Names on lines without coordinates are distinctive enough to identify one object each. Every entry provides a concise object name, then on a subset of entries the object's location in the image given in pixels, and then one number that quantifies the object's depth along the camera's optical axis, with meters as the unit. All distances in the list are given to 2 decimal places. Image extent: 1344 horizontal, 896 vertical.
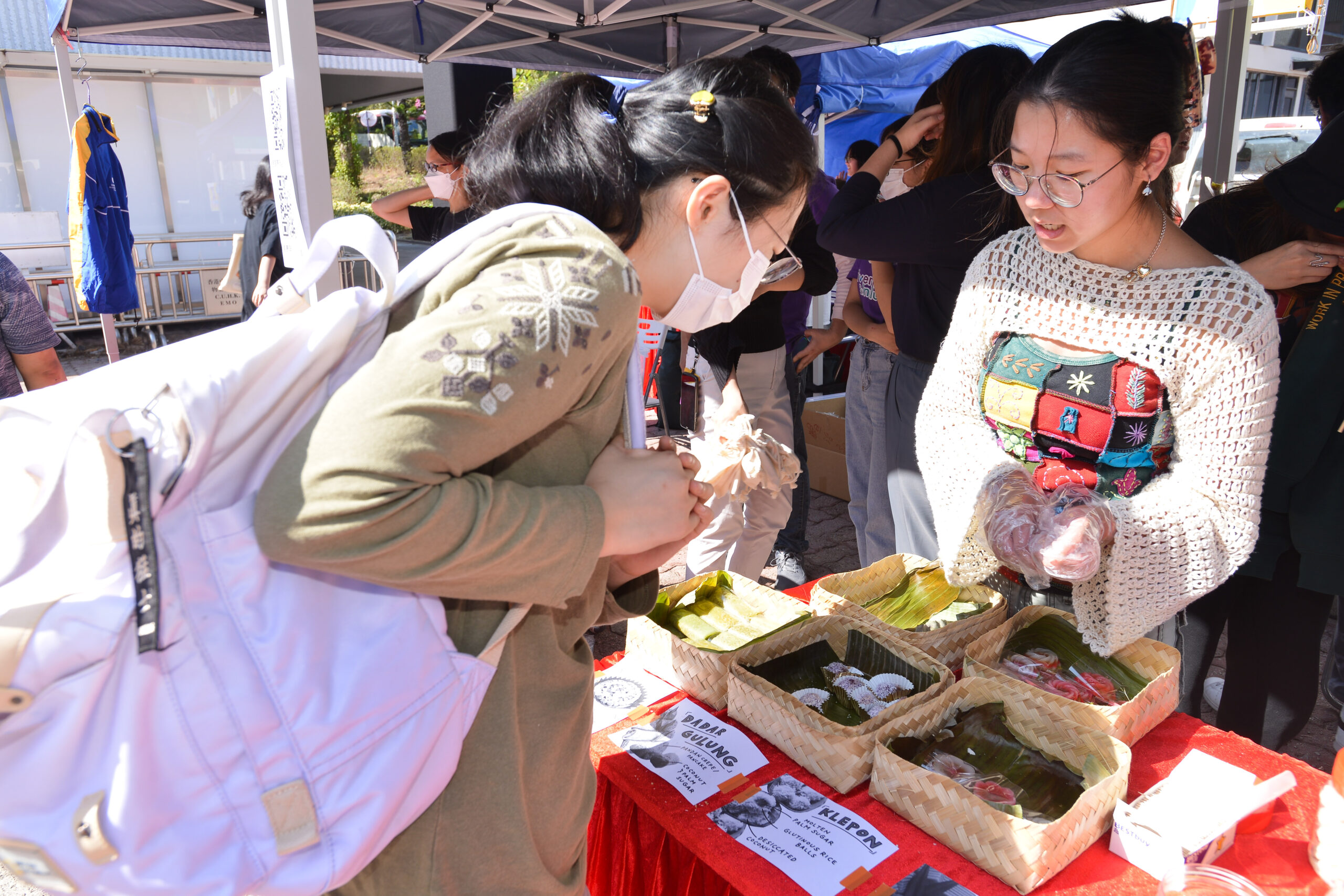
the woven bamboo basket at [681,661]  1.60
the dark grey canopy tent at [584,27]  3.95
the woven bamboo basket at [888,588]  1.68
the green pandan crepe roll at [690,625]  1.80
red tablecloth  1.17
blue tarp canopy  7.68
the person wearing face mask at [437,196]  3.48
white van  3.96
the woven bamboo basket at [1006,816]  1.13
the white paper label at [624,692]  1.60
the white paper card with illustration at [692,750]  1.38
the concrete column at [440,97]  7.51
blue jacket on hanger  5.17
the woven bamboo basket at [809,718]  1.33
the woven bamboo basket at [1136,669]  1.38
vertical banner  2.19
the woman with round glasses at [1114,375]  1.48
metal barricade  9.42
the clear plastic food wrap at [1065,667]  1.54
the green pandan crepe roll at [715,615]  1.85
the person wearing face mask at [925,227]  2.23
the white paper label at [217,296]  10.37
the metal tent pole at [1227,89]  3.49
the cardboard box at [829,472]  5.08
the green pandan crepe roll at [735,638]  1.75
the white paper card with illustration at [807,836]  1.18
